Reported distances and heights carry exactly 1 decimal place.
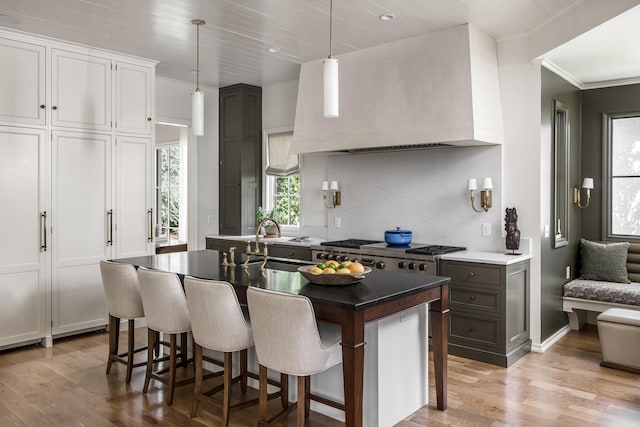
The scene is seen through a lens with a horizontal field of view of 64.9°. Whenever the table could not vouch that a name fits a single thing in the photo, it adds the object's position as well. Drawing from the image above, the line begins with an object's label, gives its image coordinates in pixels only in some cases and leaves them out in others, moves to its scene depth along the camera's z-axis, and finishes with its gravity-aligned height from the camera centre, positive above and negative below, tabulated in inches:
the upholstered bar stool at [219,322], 109.7 -25.1
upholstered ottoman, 152.8 -39.9
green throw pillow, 195.6 -20.6
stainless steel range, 170.9 -16.1
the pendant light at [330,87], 119.4 +29.6
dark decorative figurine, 169.6 -7.0
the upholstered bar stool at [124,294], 140.7 -24.1
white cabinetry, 175.0 +12.4
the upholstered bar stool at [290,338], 96.7 -25.7
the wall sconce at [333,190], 220.4 +8.7
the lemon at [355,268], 112.3 -13.1
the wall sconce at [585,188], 203.0 +7.7
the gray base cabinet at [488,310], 158.9 -32.9
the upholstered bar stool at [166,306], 125.3 -24.5
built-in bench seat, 180.4 -31.4
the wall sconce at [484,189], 176.4 +7.3
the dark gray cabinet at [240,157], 249.6 +26.6
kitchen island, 96.4 -18.0
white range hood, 164.2 +39.9
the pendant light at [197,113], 152.5 +29.5
